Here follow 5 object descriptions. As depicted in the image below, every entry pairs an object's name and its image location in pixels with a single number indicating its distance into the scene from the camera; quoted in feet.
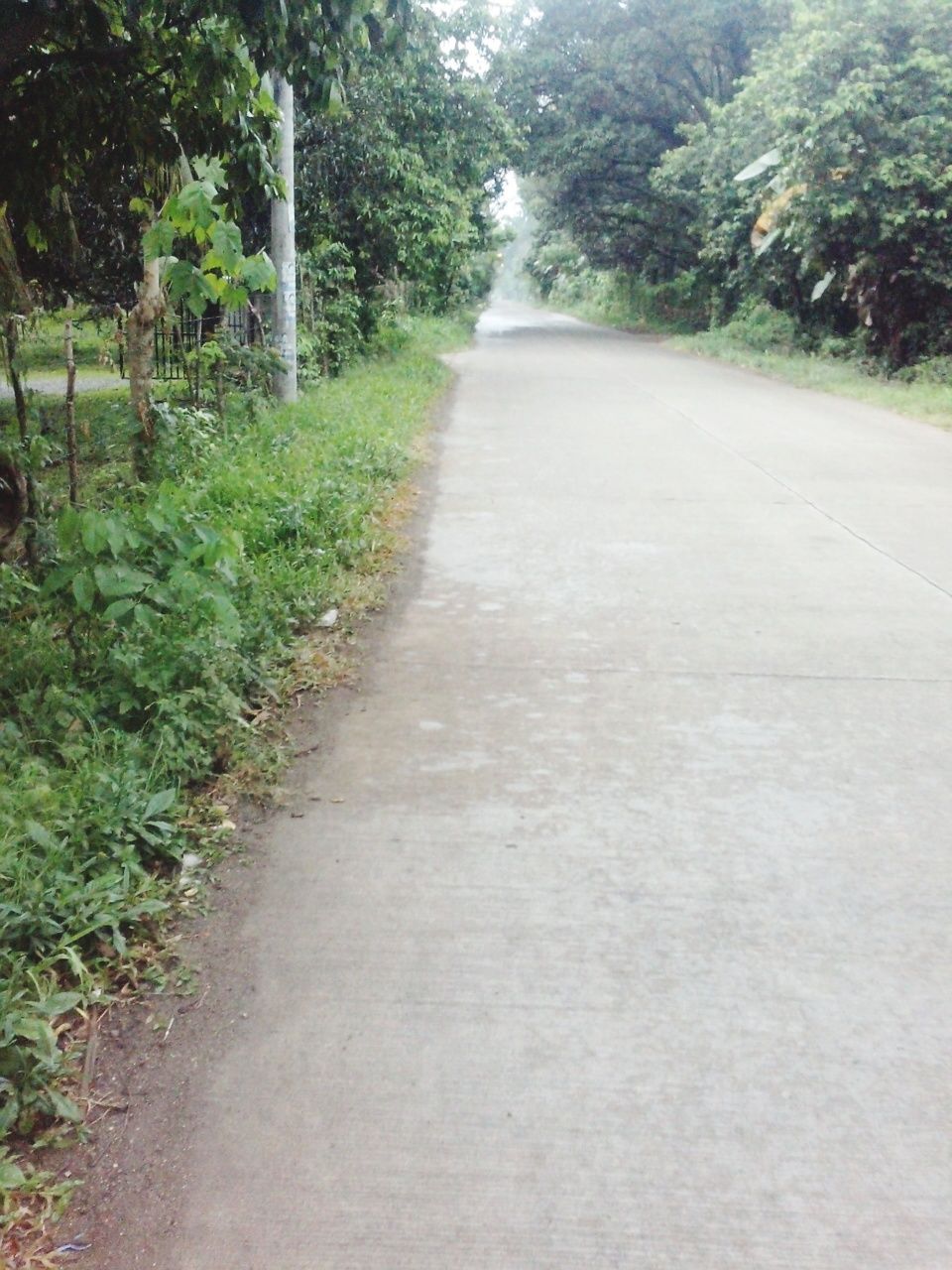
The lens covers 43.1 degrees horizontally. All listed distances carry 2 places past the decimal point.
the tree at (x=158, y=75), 16.15
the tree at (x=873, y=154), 57.98
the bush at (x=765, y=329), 82.53
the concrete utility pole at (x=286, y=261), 40.22
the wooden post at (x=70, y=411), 21.52
